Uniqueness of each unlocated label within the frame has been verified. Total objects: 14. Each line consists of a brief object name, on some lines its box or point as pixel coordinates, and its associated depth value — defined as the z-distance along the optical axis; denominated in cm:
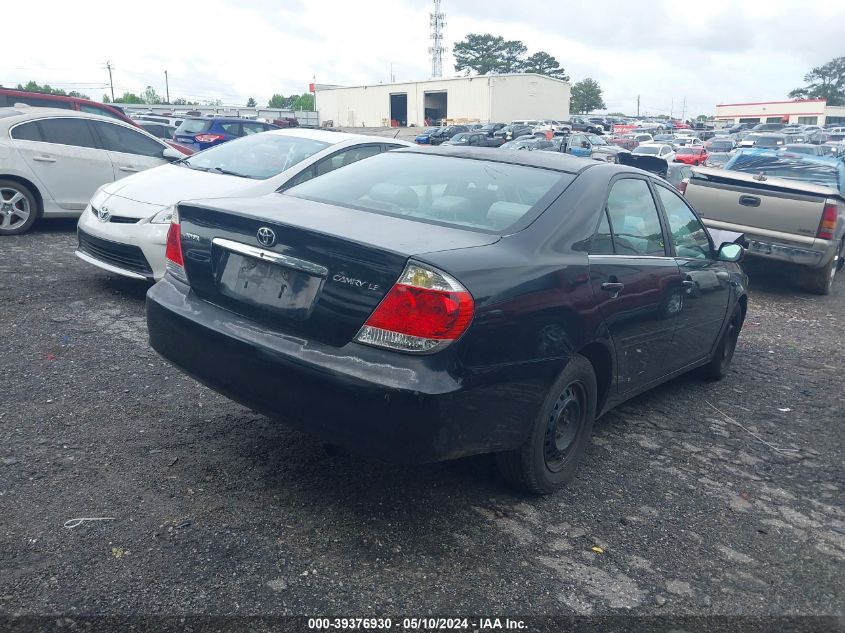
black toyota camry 293
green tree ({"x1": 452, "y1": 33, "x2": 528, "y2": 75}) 10738
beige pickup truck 873
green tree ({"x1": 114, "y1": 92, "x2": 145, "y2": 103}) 11509
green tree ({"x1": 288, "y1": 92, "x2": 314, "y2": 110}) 12598
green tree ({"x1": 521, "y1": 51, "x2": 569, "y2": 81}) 10981
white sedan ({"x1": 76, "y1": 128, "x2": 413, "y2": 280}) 634
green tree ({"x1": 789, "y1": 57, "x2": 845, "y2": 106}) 12838
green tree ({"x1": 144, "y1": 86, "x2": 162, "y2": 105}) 12762
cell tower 11969
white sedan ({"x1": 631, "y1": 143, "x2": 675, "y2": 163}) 3580
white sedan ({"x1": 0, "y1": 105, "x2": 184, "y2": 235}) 902
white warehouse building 7450
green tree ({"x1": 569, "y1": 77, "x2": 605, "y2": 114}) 11781
